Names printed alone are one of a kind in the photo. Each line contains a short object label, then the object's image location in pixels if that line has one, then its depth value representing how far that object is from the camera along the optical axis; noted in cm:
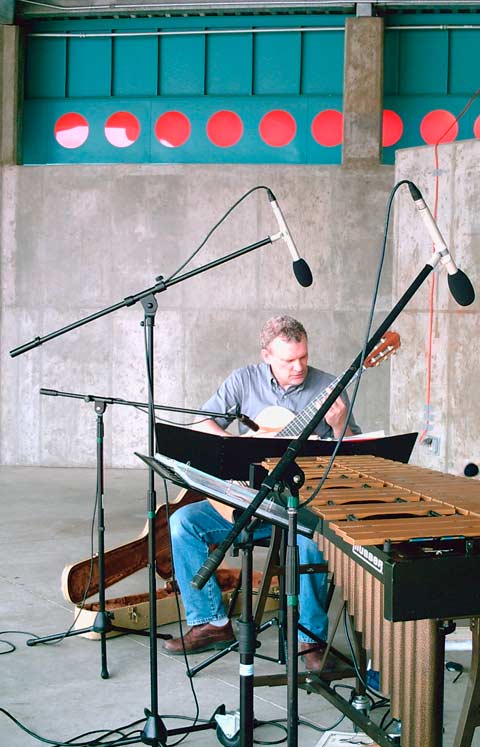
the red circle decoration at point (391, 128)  998
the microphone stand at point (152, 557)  315
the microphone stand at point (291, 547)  235
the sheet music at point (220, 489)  253
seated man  400
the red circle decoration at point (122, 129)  1034
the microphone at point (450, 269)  267
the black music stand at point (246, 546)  244
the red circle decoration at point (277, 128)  1013
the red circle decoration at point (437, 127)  991
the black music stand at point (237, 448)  370
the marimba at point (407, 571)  232
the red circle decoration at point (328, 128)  1006
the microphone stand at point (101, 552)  376
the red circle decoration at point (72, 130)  1041
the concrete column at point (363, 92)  965
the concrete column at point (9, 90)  1023
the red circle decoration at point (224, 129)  1021
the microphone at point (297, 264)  349
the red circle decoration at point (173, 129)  1027
